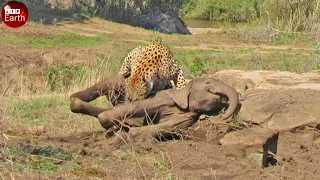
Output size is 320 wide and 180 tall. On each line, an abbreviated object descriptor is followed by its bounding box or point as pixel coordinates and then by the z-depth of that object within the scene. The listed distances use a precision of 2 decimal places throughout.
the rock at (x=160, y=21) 59.04
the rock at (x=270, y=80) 19.19
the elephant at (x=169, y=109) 15.48
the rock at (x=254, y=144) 14.05
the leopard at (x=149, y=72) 16.55
